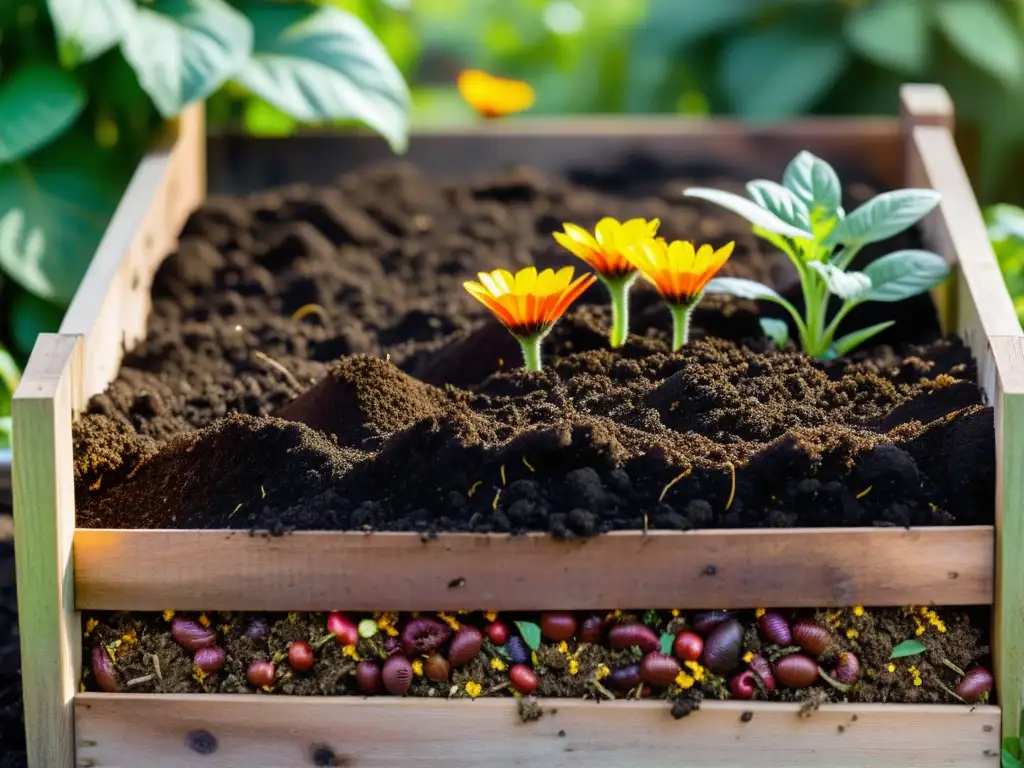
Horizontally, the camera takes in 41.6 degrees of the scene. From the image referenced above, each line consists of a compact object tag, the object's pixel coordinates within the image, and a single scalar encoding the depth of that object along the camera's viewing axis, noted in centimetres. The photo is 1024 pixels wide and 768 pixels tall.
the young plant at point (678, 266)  198
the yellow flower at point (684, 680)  175
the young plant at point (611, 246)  202
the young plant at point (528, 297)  191
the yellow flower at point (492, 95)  325
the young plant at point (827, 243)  206
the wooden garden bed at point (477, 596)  172
